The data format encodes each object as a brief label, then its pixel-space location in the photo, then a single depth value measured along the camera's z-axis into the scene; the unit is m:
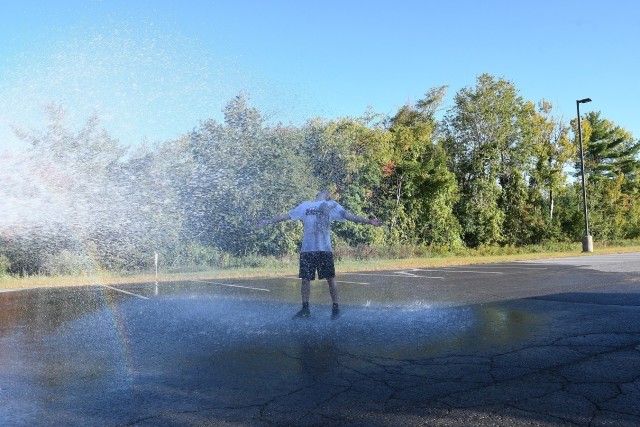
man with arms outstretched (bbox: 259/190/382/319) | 7.95
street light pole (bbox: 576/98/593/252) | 29.89
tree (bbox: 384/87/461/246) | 32.19
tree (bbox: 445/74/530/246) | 39.59
